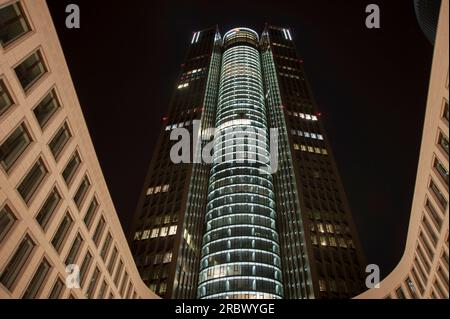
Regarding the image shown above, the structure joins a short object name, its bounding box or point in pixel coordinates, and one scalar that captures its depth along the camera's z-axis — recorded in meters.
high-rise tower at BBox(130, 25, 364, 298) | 88.56
